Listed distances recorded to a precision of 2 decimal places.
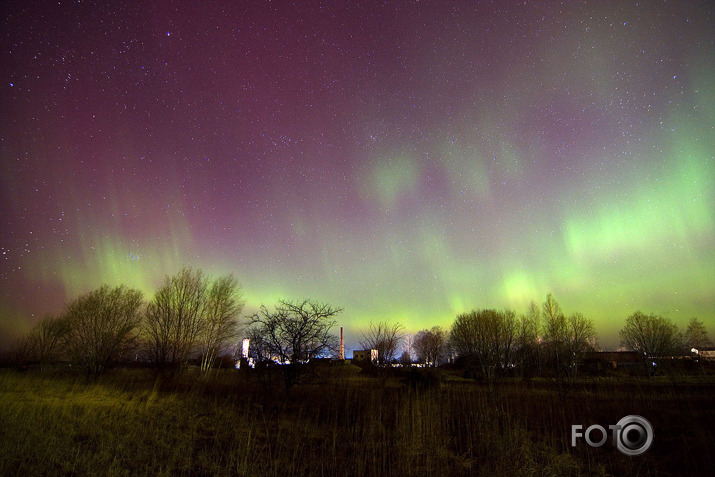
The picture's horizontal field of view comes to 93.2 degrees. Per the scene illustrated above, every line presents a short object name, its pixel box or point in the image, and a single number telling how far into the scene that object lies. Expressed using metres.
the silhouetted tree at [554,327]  42.06
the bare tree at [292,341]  15.35
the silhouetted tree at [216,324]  34.75
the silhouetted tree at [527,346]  35.28
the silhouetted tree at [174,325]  31.81
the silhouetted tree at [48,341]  35.41
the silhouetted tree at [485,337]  37.25
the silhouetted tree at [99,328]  28.14
